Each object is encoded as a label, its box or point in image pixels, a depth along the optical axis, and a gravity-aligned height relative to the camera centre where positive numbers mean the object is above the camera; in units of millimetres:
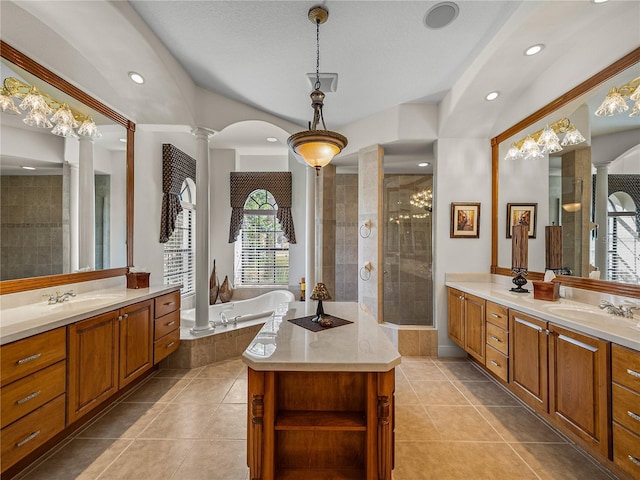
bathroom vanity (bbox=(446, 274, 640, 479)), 1458 -802
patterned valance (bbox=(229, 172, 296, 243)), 5113 +977
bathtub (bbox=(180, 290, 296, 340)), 3596 -1047
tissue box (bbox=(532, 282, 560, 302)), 2363 -415
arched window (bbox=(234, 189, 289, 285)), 5301 -79
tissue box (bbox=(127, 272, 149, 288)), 2809 -380
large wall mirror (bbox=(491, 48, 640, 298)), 1959 +514
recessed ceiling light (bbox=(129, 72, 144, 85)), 2480 +1472
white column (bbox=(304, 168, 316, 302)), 4203 +178
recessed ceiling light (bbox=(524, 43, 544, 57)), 2197 +1527
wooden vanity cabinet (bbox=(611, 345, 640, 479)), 1402 -856
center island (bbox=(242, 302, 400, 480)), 1285 -820
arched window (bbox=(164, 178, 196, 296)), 4344 -96
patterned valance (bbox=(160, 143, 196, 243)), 3852 +764
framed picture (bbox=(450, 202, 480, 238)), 3455 +268
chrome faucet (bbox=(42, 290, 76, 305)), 2103 -422
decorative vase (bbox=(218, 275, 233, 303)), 4820 -861
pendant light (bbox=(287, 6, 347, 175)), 1727 +628
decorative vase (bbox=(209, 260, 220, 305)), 4730 -768
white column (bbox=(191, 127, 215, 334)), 3244 +184
